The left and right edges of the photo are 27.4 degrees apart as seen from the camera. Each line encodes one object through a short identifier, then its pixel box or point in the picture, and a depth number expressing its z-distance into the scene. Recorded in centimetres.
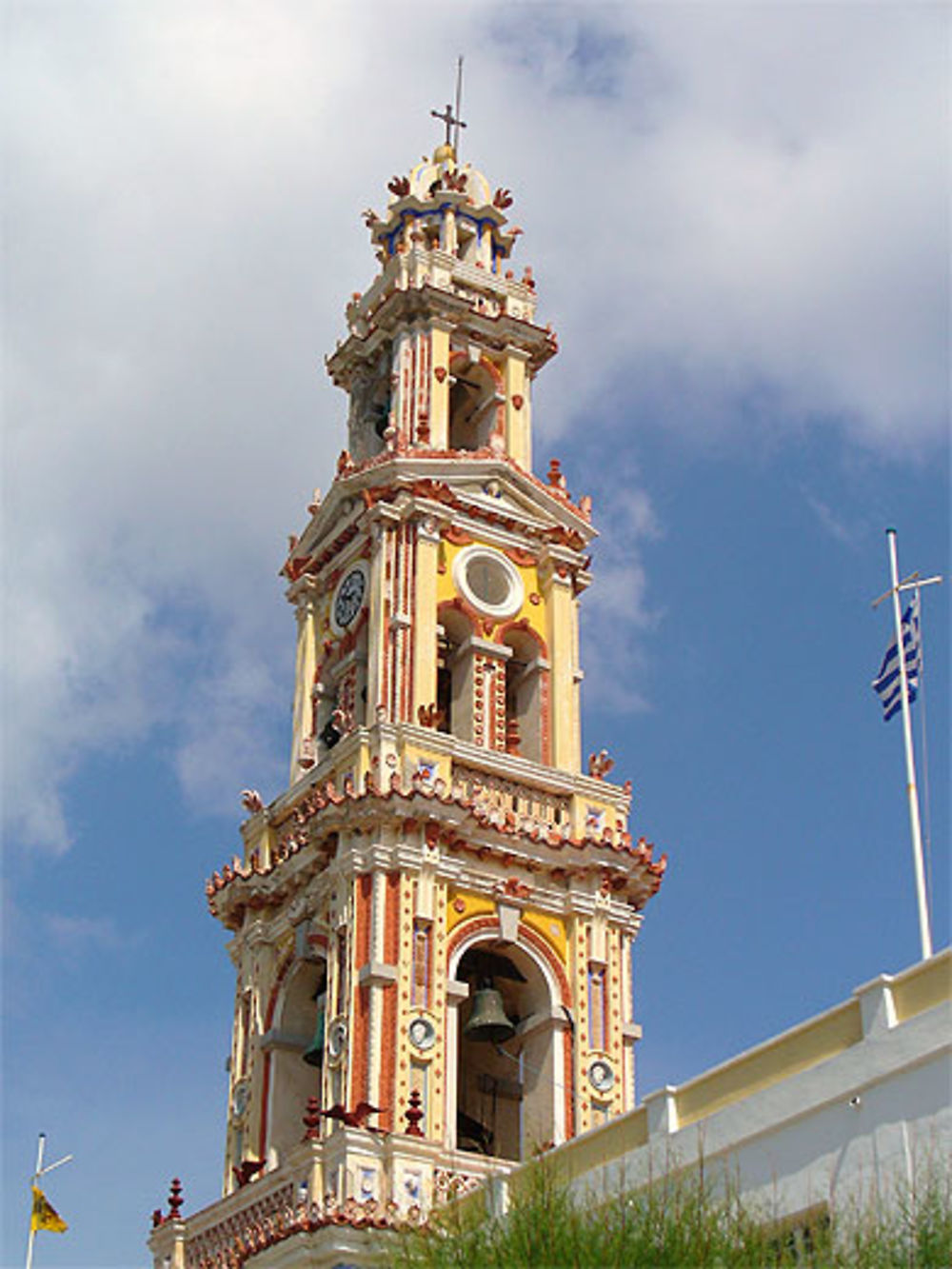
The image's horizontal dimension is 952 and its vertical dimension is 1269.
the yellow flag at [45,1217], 3209
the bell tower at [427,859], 2755
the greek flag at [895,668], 2436
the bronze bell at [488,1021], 2905
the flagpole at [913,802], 2140
